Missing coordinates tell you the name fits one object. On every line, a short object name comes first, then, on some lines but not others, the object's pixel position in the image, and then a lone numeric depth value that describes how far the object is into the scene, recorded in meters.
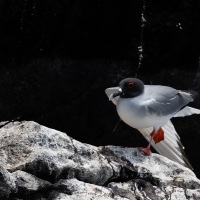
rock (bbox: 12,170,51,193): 9.14
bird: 12.02
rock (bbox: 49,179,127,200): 9.45
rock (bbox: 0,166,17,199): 8.64
